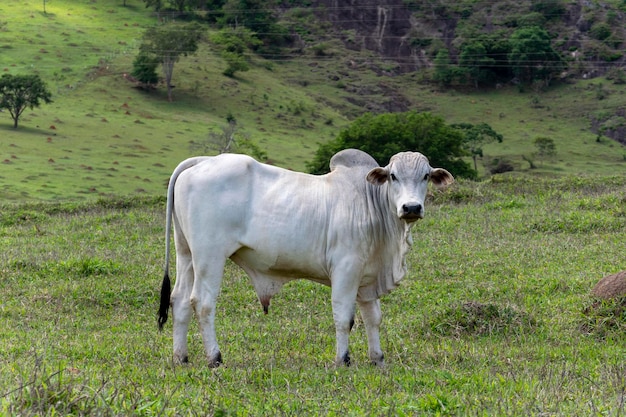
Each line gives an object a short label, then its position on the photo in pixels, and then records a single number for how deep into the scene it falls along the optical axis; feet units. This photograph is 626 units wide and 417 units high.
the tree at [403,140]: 164.25
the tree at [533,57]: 294.87
